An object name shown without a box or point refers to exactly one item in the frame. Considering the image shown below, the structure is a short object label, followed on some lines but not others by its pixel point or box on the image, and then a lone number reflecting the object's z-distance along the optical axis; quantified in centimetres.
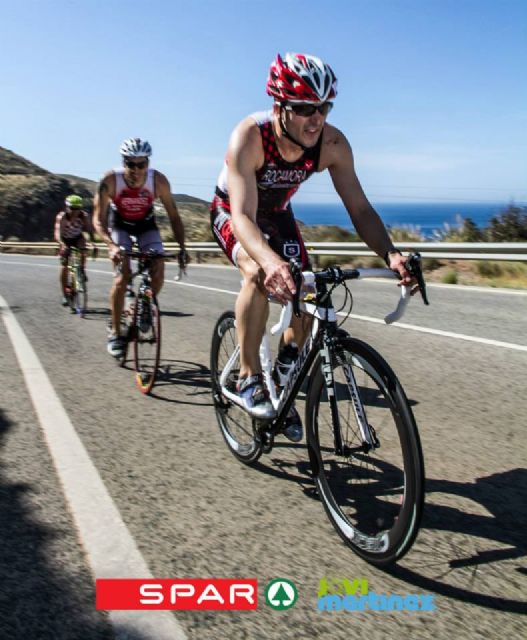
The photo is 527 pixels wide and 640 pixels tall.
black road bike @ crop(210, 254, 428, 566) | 267
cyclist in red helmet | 344
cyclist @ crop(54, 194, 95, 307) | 1252
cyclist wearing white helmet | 670
